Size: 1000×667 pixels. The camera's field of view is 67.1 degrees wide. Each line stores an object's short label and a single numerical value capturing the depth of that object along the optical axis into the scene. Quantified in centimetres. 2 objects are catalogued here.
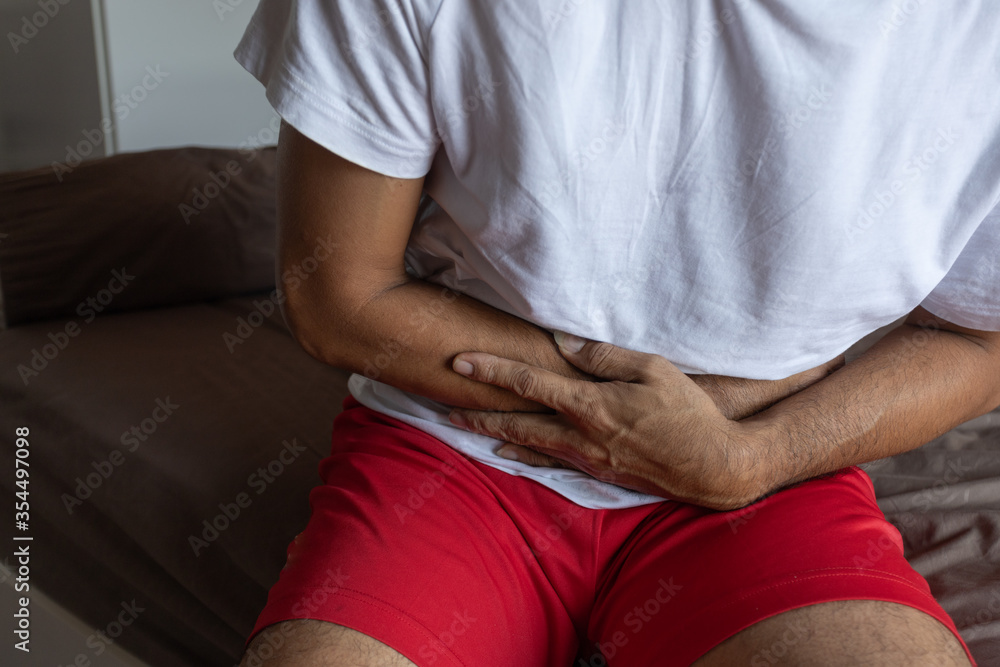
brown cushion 144
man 64
